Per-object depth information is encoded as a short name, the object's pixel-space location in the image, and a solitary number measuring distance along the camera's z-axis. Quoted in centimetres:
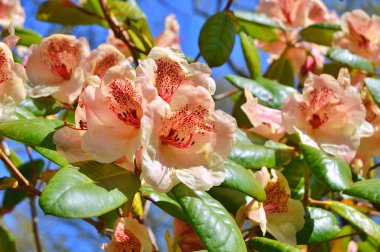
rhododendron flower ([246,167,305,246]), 107
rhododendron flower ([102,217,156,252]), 97
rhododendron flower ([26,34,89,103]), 123
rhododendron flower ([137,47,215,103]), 88
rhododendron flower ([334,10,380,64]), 169
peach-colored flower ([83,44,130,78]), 119
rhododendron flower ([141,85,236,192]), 84
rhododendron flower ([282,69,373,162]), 114
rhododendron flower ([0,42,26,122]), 94
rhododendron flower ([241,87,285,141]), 123
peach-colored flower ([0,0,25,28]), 177
